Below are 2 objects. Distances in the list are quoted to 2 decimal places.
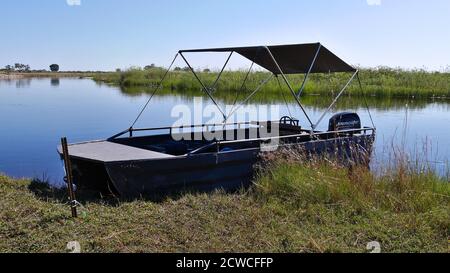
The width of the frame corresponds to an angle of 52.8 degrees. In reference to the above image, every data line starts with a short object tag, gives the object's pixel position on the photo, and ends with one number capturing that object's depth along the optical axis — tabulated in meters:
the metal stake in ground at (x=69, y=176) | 5.19
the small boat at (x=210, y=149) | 6.34
